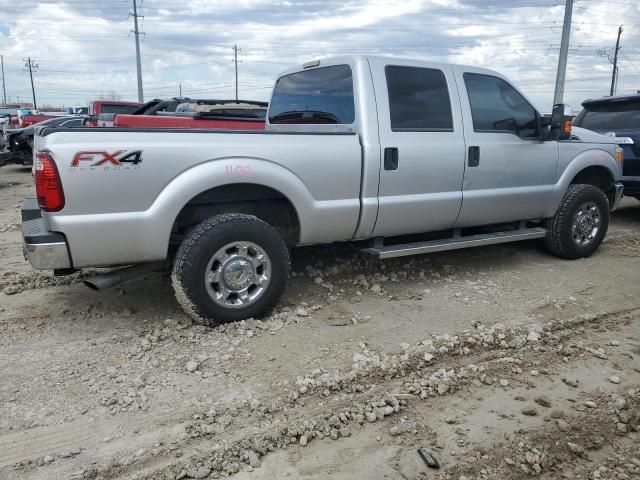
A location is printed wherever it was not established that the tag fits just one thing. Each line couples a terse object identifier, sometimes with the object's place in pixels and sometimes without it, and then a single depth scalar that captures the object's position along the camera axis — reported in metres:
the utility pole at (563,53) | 16.36
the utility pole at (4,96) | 89.69
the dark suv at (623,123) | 8.10
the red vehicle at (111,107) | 14.80
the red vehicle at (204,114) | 7.31
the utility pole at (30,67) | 84.06
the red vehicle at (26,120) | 18.96
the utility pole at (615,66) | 49.99
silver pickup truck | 3.66
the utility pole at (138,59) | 32.38
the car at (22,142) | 14.58
